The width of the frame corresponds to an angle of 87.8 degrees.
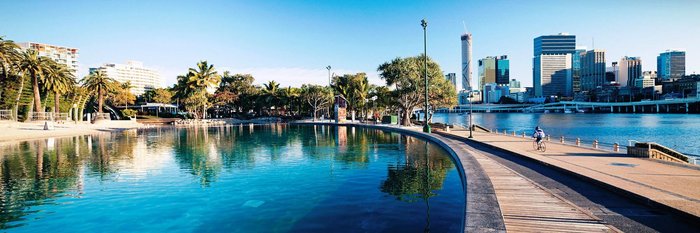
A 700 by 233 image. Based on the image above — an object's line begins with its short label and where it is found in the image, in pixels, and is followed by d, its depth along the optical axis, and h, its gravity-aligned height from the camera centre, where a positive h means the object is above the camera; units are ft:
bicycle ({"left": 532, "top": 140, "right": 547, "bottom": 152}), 64.80 -6.98
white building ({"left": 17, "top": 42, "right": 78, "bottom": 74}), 607.37 +108.55
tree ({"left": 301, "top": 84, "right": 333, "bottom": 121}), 273.75 +11.55
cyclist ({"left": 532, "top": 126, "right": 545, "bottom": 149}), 65.15 -4.80
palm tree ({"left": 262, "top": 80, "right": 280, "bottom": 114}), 295.97 +15.45
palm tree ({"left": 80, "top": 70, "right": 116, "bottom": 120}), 223.92 +19.11
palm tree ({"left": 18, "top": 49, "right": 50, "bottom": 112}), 161.54 +20.92
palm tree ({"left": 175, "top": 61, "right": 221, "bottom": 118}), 257.71 +20.28
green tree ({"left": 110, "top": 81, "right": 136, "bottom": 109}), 273.66 +14.16
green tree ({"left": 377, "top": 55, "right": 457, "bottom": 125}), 166.71 +13.37
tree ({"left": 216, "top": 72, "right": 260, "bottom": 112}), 302.45 +19.26
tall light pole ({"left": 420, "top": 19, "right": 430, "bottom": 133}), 114.45 +22.68
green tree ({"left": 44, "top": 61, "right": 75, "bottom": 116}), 173.47 +16.65
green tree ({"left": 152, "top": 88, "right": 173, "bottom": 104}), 322.34 +15.04
